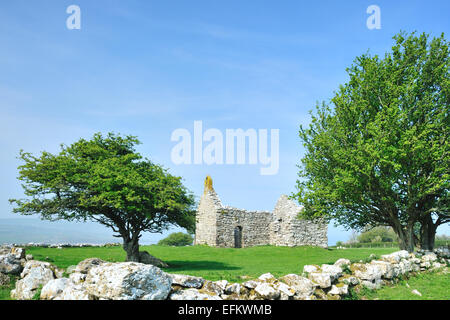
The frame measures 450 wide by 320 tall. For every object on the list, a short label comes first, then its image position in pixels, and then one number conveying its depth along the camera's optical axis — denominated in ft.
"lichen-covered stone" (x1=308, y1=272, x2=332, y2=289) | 36.73
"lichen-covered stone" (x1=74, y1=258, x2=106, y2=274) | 43.87
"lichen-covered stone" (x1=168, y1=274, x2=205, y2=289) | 30.25
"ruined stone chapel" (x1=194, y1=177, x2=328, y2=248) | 120.67
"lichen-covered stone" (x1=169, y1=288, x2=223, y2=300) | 28.19
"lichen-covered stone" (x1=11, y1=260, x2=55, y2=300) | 36.17
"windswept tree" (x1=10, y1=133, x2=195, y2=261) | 63.98
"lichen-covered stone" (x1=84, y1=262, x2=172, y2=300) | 25.70
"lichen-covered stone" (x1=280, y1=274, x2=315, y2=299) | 33.75
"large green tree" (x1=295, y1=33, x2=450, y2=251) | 59.67
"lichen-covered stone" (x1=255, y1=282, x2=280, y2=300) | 31.19
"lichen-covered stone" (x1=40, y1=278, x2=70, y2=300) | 31.96
